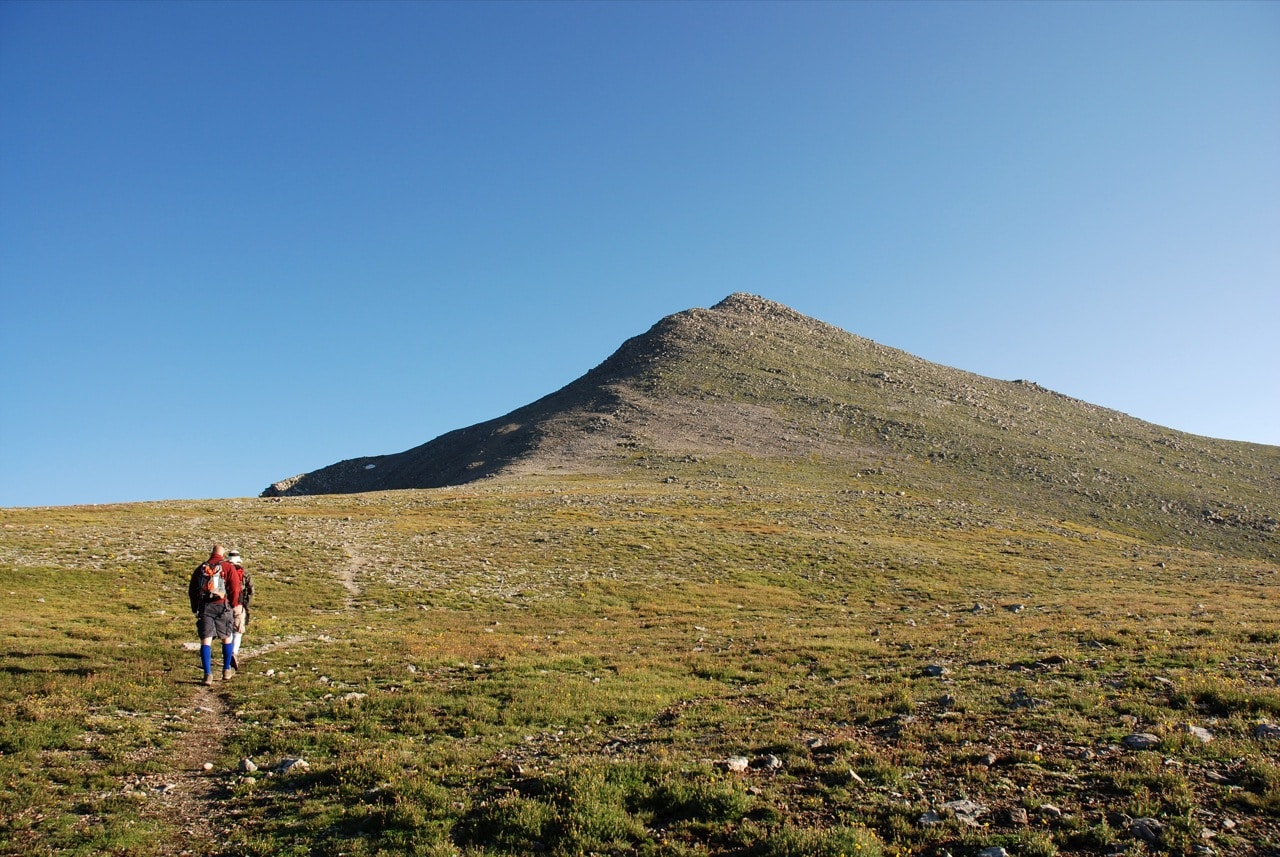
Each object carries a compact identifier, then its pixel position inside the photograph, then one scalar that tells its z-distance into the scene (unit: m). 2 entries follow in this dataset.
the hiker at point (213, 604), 19.50
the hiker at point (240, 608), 20.42
